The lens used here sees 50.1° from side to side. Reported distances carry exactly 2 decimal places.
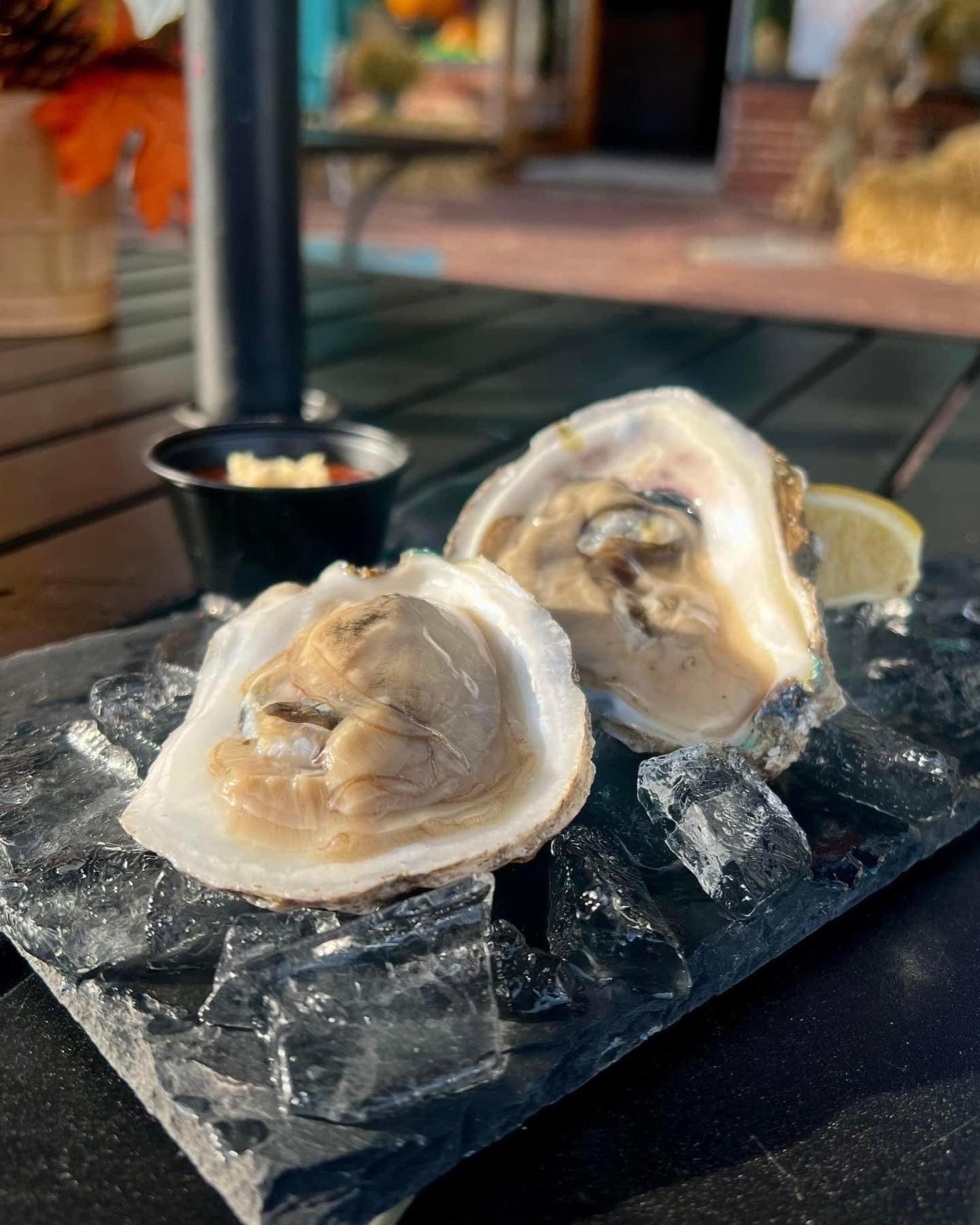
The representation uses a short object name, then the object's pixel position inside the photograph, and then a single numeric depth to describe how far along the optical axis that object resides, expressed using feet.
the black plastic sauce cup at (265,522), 0.85
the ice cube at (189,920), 0.53
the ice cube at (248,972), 0.49
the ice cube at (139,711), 0.66
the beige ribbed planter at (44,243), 1.45
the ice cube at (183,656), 0.71
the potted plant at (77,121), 1.37
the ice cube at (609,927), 0.53
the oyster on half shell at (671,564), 0.66
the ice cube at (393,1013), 0.46
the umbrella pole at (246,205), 1.09
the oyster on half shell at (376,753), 0.52
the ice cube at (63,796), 0.58
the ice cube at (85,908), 0.52
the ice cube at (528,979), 0.51
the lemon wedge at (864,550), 0.86
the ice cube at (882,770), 0.68
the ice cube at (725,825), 0.57
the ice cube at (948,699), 0.79
